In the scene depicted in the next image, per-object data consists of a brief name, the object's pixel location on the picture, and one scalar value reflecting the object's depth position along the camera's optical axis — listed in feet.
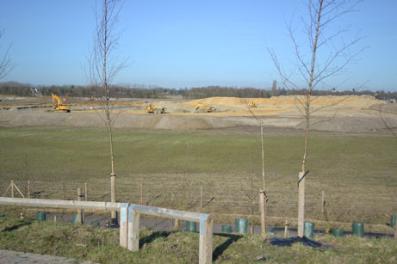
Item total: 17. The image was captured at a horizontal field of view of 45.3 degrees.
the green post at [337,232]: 40.66
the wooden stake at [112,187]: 39.07
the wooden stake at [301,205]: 29.32
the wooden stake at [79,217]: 45.85
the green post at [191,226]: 43.88
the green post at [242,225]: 41.37
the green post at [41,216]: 45.96
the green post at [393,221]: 51.23
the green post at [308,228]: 38.04
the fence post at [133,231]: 24.49
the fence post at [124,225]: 24.79
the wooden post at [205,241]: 21.83
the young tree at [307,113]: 29.45
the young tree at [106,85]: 38.47
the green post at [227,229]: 43.34
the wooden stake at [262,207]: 33.49
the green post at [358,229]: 44.11
